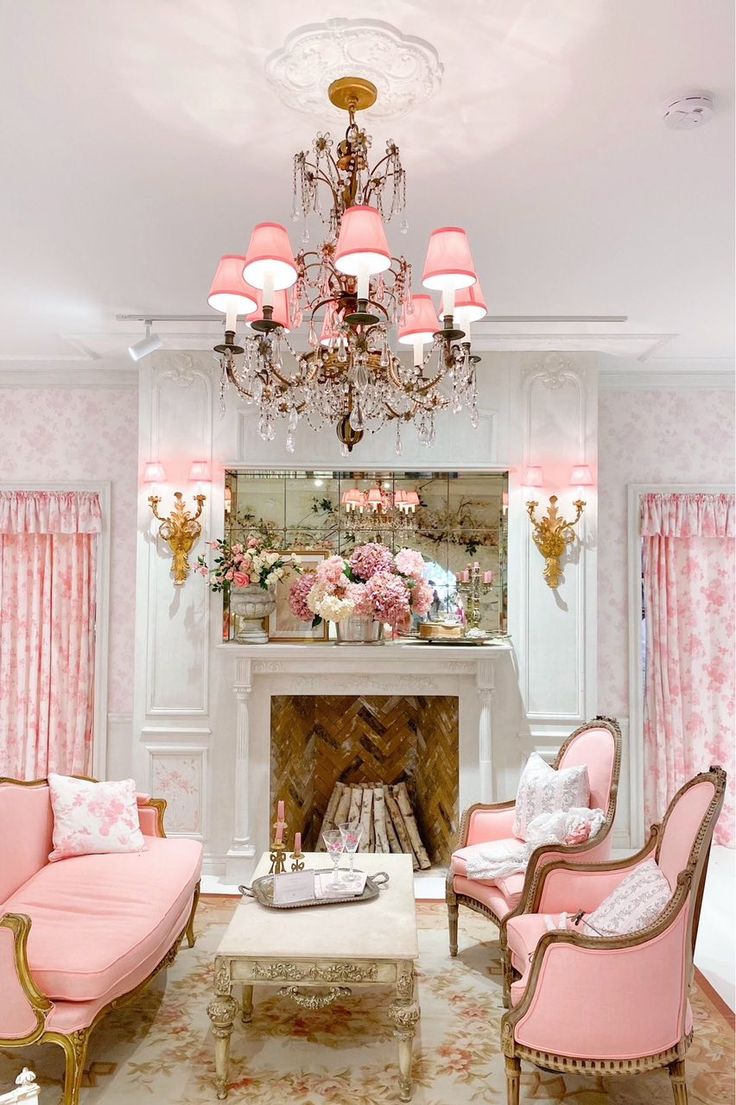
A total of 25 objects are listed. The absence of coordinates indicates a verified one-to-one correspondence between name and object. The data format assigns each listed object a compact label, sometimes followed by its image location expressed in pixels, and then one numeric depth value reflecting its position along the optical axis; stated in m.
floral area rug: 2.61
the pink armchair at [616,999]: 2.30
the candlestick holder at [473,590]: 4.64
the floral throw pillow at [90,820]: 3.46
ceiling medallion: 1.96
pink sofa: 2.38
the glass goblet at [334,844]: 3.06
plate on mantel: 4.49
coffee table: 2.59
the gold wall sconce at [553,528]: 4.50
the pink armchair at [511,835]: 3.05
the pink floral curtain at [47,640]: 5.07
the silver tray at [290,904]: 2.94
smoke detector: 2.24
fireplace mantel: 4.44
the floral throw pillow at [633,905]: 2.42
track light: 4.05
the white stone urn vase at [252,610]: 4.43
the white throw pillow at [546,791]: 3.39
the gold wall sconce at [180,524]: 4.54
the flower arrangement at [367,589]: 4.23
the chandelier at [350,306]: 2.03
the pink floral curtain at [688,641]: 5.03
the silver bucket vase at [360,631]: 4.41
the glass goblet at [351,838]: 3.08
